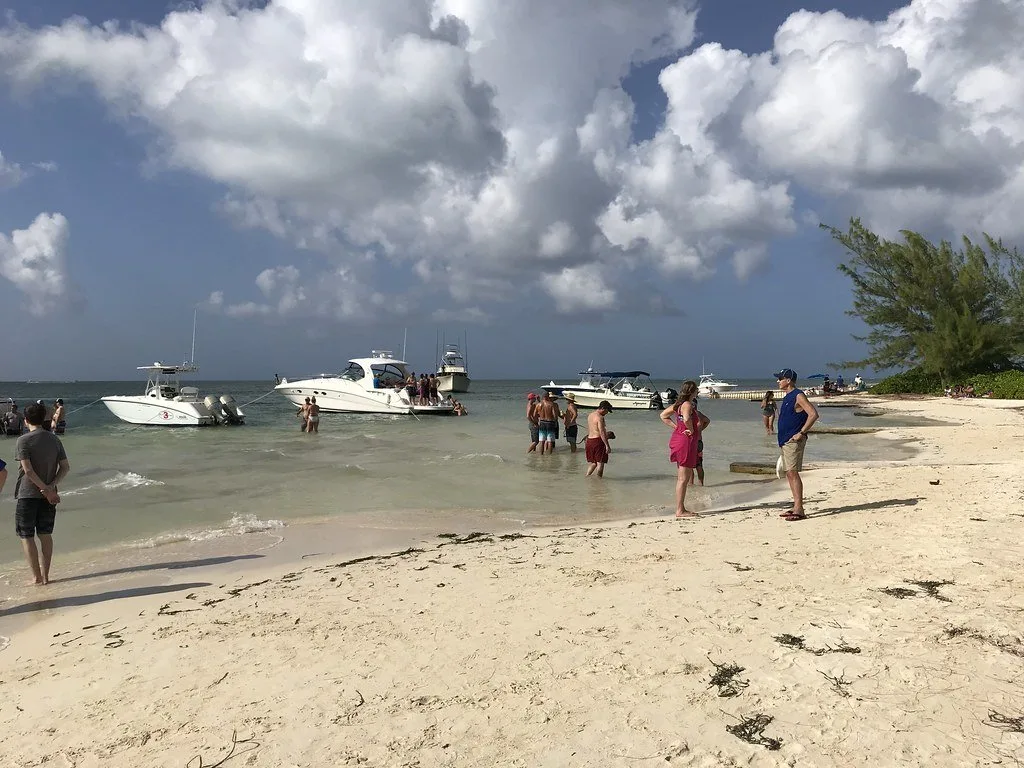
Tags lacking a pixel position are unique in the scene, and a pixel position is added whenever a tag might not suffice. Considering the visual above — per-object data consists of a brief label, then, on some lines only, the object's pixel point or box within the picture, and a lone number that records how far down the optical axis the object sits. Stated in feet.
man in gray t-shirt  19.45
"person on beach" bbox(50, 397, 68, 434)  63.26
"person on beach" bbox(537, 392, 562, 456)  54.19
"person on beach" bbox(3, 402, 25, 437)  74.90
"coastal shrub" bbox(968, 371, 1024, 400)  111.75
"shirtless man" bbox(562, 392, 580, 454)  54.90
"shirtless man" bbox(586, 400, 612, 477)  41.27
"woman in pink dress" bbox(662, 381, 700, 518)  26.89
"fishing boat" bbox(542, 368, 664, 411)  125.29
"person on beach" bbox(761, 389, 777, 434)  75.10
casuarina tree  128.26
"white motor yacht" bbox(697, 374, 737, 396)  197.67
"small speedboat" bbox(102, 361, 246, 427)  84.28
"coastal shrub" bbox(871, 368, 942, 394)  140.02
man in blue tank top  23.41
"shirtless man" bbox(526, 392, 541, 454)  55.36
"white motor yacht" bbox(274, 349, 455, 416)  105.40
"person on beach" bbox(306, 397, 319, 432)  81.79
